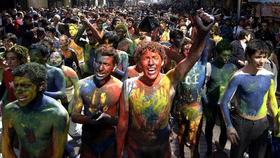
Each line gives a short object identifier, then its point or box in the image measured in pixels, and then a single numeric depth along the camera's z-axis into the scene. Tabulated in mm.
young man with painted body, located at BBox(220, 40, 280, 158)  2527
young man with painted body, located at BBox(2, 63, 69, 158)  1901
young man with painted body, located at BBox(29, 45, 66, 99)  2802
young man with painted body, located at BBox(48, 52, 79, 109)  3066
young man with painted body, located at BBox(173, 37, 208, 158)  3049
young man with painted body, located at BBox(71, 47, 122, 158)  2337
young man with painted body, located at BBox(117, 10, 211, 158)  2158
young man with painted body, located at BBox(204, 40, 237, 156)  3273
